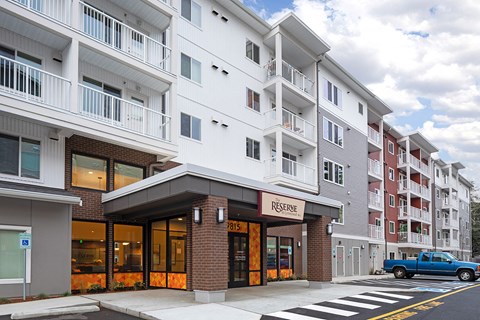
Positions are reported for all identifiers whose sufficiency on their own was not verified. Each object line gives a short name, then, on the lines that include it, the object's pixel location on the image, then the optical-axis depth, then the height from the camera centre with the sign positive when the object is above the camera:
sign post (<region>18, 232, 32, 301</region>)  13.28 -1.10
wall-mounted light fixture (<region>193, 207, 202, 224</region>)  13.76 -0.36
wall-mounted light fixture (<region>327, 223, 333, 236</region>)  19.44 -1.13
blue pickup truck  27.28 -4.01
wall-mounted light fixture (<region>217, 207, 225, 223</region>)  13.72 -0.37
